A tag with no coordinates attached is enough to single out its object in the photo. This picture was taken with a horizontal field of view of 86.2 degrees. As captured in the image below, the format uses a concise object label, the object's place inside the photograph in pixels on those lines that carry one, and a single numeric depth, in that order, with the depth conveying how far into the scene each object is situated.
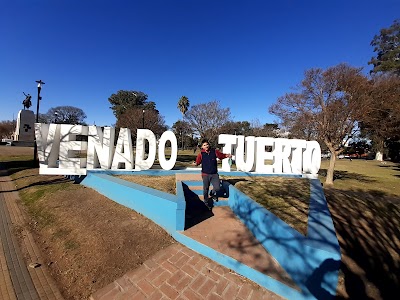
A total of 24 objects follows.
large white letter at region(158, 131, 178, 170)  10.32
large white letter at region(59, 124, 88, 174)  9.69
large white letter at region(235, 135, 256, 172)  11.45
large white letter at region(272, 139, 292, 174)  12.25
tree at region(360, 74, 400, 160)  14.23
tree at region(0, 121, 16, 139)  62.22
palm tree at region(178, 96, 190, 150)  61.12
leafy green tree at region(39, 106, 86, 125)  73.50
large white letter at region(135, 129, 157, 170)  10.46
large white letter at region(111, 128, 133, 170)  10.27
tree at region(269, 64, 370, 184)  14.00
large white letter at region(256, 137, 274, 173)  11.76
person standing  6.36
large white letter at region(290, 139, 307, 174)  12.65
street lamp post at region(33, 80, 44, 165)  15.58
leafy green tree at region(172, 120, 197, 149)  54.61
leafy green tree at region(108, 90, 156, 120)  60.28
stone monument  27.02
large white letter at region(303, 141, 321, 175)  12.91
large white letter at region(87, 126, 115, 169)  9.93
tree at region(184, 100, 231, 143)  34.28
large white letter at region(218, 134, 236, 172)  11.12
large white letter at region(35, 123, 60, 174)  9.28
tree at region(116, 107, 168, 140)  31.33
